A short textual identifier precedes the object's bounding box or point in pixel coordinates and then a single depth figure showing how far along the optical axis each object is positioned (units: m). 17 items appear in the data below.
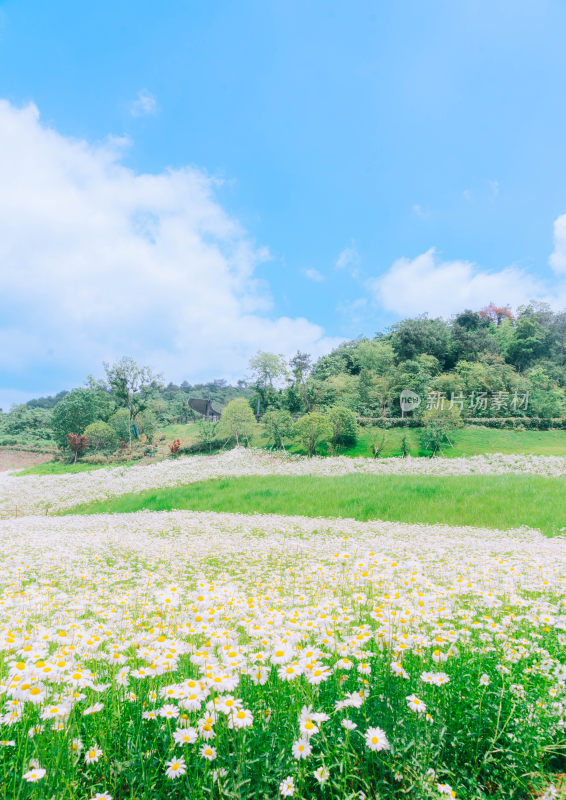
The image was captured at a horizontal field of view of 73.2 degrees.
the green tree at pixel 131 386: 53.97
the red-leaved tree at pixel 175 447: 43.78
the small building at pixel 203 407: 64.56
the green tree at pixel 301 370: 52.09
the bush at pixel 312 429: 36.72
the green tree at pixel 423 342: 64.44
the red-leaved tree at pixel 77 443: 45.50
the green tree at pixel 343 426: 38.28
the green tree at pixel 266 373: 56.38
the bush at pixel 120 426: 50.62
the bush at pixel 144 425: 51.45
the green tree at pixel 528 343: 63.41
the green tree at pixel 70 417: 51.25
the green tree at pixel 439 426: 37.09
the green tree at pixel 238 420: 43.00
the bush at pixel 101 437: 47.08
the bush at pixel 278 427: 41.03
